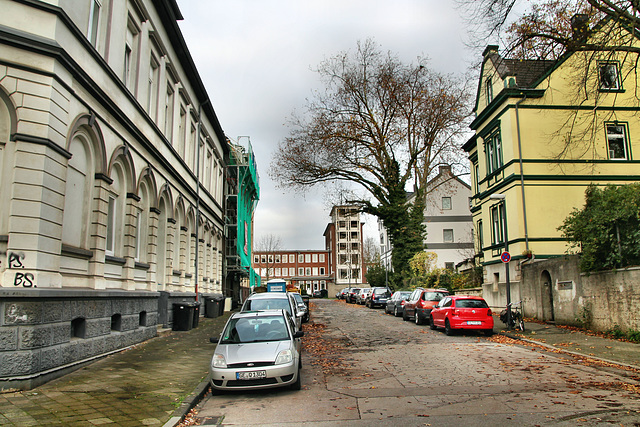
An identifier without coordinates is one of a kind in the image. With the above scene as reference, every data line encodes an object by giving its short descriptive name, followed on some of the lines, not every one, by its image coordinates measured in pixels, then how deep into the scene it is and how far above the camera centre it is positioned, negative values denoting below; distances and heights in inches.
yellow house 901.2 +236.6
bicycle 698.8 -48.9
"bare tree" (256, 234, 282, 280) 4552.2 +234.1
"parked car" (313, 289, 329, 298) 3532.0 -48.5
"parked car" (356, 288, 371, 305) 1724.2 -29.2
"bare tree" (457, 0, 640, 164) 514.9 +271.4
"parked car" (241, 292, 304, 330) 657.7 -19.1
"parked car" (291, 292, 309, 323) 955.5 -42.7
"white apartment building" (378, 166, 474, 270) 2278.5 +283.6
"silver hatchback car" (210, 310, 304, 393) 335.0 -47.9
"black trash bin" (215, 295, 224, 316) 1079.4 -33.3
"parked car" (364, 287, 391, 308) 1464.1 -27.4
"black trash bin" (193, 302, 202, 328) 783.6 -39.3
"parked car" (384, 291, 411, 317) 1096.5 -36.1
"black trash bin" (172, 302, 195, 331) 754.2 -42.0
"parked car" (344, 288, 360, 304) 2025.1 -32.1
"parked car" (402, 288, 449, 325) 892.7 -30.1
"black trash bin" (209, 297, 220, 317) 1045.2 -36.4
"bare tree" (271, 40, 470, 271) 1279.5 +384.6
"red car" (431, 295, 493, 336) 697.6 -40.9
